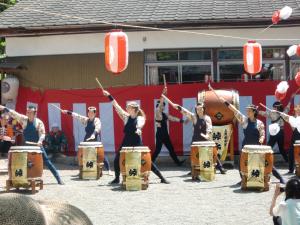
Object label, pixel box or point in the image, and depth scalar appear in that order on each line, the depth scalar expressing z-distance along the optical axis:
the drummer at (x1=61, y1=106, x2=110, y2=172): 12.39
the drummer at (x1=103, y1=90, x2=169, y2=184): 10.86
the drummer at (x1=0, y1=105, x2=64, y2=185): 11.00
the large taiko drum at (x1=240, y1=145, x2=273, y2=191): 10.16
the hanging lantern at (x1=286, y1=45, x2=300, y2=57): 12.04
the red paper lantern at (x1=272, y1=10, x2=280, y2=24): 11.95
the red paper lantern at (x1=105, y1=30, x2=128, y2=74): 12.25
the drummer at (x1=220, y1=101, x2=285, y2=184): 10.73
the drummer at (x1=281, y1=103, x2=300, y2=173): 11.95
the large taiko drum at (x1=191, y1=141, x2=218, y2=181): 11.41
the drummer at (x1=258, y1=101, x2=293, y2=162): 13.01
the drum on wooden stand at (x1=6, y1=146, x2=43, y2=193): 10.43
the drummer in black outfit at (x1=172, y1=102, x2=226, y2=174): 12.01
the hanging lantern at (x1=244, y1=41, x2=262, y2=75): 12.59
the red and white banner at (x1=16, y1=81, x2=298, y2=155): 13.95
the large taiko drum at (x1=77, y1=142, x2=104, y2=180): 11.99
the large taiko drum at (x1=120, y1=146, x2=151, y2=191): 10.46
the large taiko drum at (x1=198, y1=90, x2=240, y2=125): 13.09
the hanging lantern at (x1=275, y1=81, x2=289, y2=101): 12.25
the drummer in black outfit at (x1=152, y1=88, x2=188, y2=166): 13.51
